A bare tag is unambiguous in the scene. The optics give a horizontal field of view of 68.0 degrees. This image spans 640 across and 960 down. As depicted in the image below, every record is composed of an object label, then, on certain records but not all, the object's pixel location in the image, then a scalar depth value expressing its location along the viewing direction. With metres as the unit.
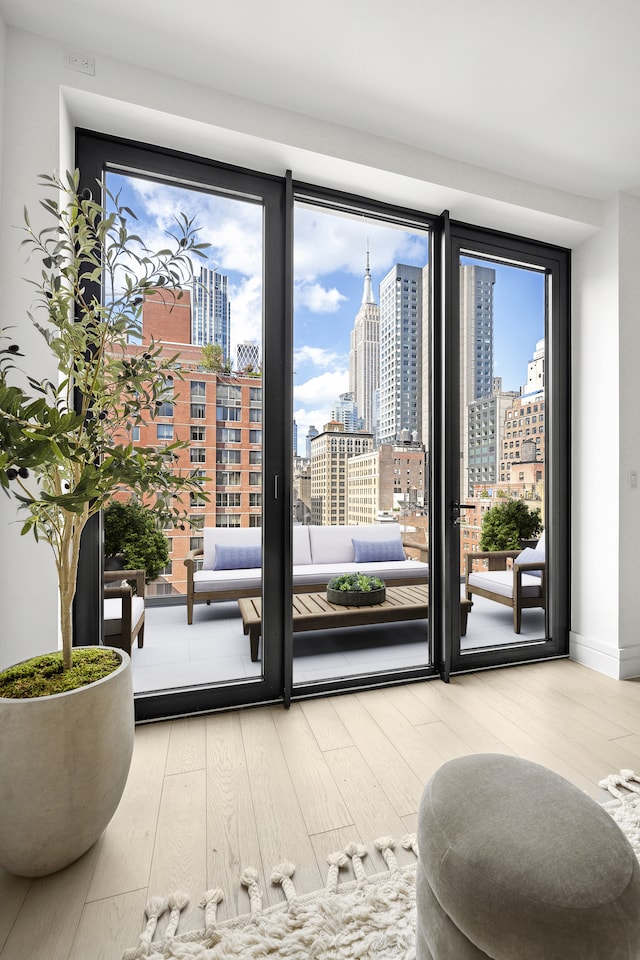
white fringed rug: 1.15
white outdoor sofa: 2.49
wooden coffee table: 2.50
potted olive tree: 1.29
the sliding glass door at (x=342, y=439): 2.40
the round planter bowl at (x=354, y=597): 2.78
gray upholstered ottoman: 0.80
